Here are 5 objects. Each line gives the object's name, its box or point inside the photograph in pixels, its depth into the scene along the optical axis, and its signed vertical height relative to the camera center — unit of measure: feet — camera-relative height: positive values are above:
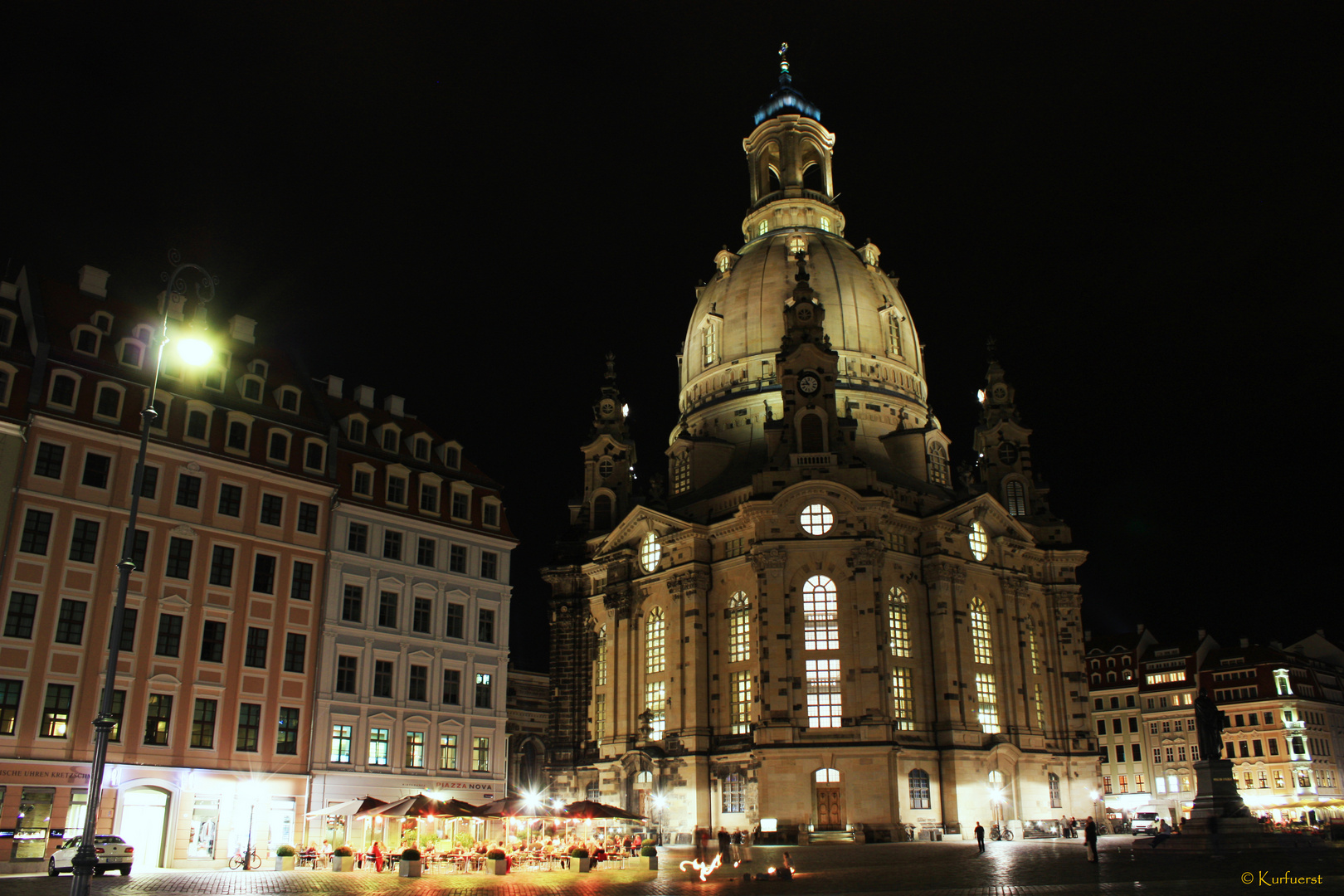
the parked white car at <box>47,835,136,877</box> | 115.96 -6.94
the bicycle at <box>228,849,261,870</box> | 139.03 -9.00
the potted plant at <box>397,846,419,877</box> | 125.39 -8.35
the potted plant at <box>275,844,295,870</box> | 135.33 -8.23
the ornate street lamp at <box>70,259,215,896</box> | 68.39 +8.81
